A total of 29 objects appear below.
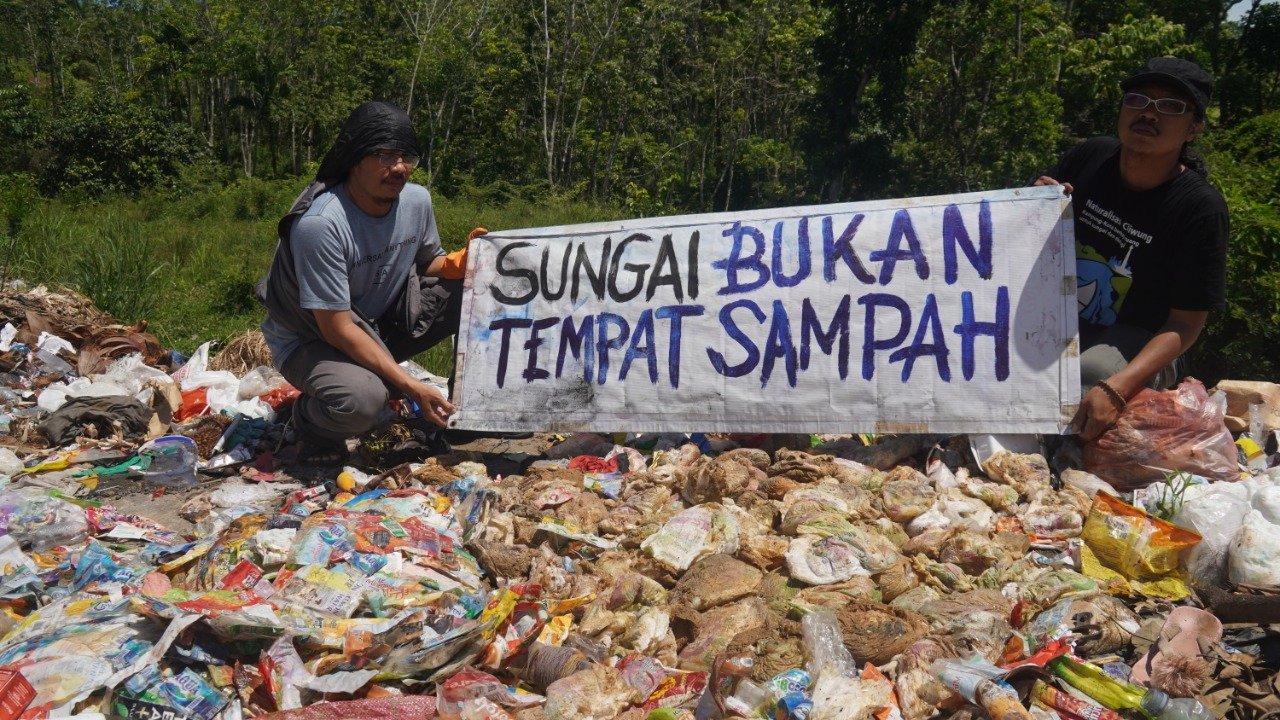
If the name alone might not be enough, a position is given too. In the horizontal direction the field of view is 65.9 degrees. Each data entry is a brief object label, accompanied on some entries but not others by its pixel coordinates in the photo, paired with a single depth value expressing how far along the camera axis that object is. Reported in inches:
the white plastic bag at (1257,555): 123.6
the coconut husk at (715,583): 127.3
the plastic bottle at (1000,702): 97.2
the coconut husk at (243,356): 243.1
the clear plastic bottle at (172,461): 179.8
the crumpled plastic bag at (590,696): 105.0
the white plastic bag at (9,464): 178.7
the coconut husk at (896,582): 128.1
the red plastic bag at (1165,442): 151.4
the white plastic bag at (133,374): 226.2
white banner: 161.3
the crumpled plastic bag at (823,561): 131.0
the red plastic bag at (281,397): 212.7
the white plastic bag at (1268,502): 131.9
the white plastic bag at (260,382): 224.1
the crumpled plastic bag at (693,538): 137.5
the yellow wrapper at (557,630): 119.5
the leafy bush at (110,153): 882.8
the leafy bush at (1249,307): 205.8
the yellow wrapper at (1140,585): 129.3
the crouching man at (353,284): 165.3
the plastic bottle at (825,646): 109.1
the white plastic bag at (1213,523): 130.5
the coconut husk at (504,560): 137.5
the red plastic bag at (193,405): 216.7
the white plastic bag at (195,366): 233.0
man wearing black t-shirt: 150.5
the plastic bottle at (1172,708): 98.7
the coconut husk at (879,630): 112.3
